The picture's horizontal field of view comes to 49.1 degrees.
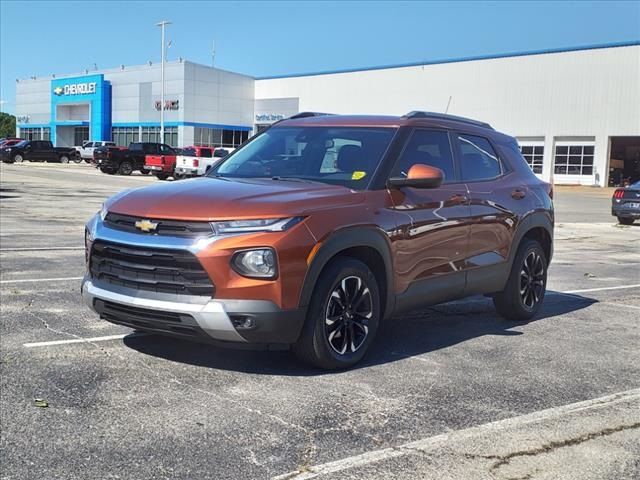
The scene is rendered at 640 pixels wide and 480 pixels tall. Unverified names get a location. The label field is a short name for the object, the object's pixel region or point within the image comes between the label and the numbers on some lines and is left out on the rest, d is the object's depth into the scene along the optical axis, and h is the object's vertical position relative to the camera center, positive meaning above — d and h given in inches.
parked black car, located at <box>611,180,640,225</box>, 835.4 -35.6
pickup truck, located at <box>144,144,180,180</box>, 1450.5 -8.5
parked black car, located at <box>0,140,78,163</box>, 2101.4 +11.3
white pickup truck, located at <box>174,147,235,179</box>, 1353.3 -4.3
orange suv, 177.3 -20.3
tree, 5793.3 +267.0
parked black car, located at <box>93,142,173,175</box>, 1621.6 +5.8
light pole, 2417.6 +203.4
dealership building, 2022.8 +229.6
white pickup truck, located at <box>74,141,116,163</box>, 2052.2 +22.5
